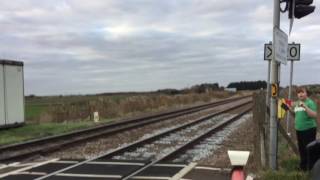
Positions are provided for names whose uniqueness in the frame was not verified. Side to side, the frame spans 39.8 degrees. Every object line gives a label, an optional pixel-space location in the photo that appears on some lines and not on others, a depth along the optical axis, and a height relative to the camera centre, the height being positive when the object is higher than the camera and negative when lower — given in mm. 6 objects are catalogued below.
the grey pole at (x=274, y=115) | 9112 -625
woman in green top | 9156 -734
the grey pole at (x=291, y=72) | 13908 +403
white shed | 18933 -401
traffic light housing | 9079 +1587
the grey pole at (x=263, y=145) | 10058 -1403
